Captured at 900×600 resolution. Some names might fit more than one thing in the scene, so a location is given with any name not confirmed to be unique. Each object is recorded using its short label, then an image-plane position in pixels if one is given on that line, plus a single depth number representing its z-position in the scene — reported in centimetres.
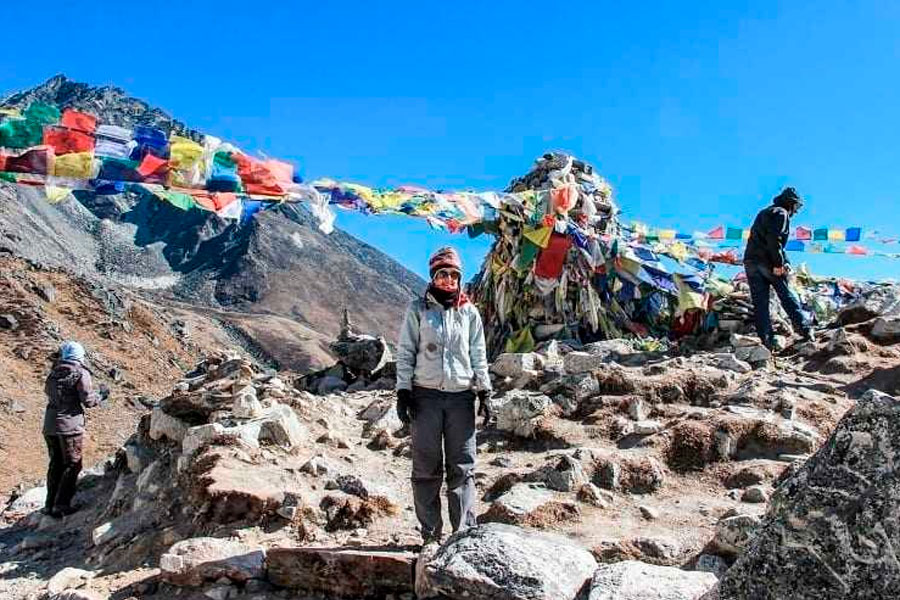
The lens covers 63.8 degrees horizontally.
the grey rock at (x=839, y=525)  199
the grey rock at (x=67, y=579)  441
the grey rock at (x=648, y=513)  457
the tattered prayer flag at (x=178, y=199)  770
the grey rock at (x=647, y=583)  275
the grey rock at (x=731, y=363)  769
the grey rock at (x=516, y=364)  802
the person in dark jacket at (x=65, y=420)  703
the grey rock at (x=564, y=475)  486
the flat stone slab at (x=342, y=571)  360
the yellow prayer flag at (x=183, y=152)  777
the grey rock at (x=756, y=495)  466
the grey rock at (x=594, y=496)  471
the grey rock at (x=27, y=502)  769
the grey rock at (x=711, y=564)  334
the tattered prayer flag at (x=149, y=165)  760
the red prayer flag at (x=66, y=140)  716
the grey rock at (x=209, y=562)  390
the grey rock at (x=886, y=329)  841
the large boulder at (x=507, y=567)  300
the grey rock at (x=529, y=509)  445
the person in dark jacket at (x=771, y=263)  864
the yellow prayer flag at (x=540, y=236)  1127
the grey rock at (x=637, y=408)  631
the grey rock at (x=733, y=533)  338
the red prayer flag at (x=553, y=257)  1130
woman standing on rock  418
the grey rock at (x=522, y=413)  627
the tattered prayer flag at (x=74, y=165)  724
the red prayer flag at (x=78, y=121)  724
